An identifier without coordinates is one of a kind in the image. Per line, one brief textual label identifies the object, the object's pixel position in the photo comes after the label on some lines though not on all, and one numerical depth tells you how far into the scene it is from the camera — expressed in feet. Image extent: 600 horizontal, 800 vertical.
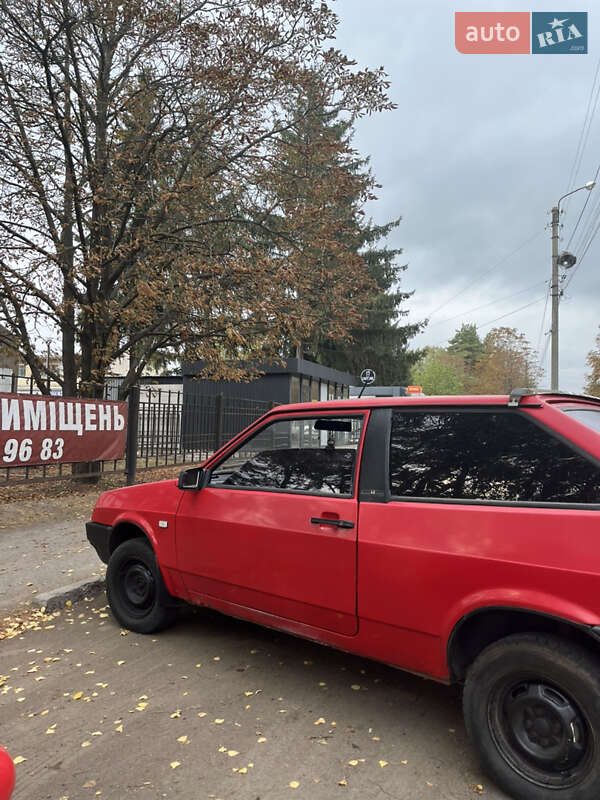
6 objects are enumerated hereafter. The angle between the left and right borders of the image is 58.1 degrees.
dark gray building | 73.15
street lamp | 71.97
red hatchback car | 7.11
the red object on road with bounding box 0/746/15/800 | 4.51
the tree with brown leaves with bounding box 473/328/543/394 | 175.94
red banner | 26.53
